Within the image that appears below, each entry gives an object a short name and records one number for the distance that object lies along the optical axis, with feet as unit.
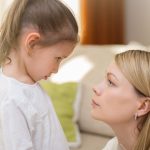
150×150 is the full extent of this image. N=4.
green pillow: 6.27
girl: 3.64
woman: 3.81
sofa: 6.23
